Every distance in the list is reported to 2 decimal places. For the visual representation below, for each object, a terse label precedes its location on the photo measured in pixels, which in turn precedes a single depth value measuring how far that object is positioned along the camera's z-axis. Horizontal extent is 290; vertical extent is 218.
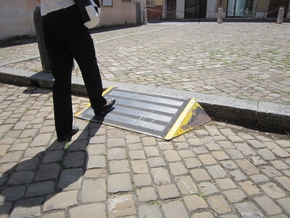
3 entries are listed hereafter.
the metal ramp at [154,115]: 2.88
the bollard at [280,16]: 16.02
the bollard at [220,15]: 17.96
